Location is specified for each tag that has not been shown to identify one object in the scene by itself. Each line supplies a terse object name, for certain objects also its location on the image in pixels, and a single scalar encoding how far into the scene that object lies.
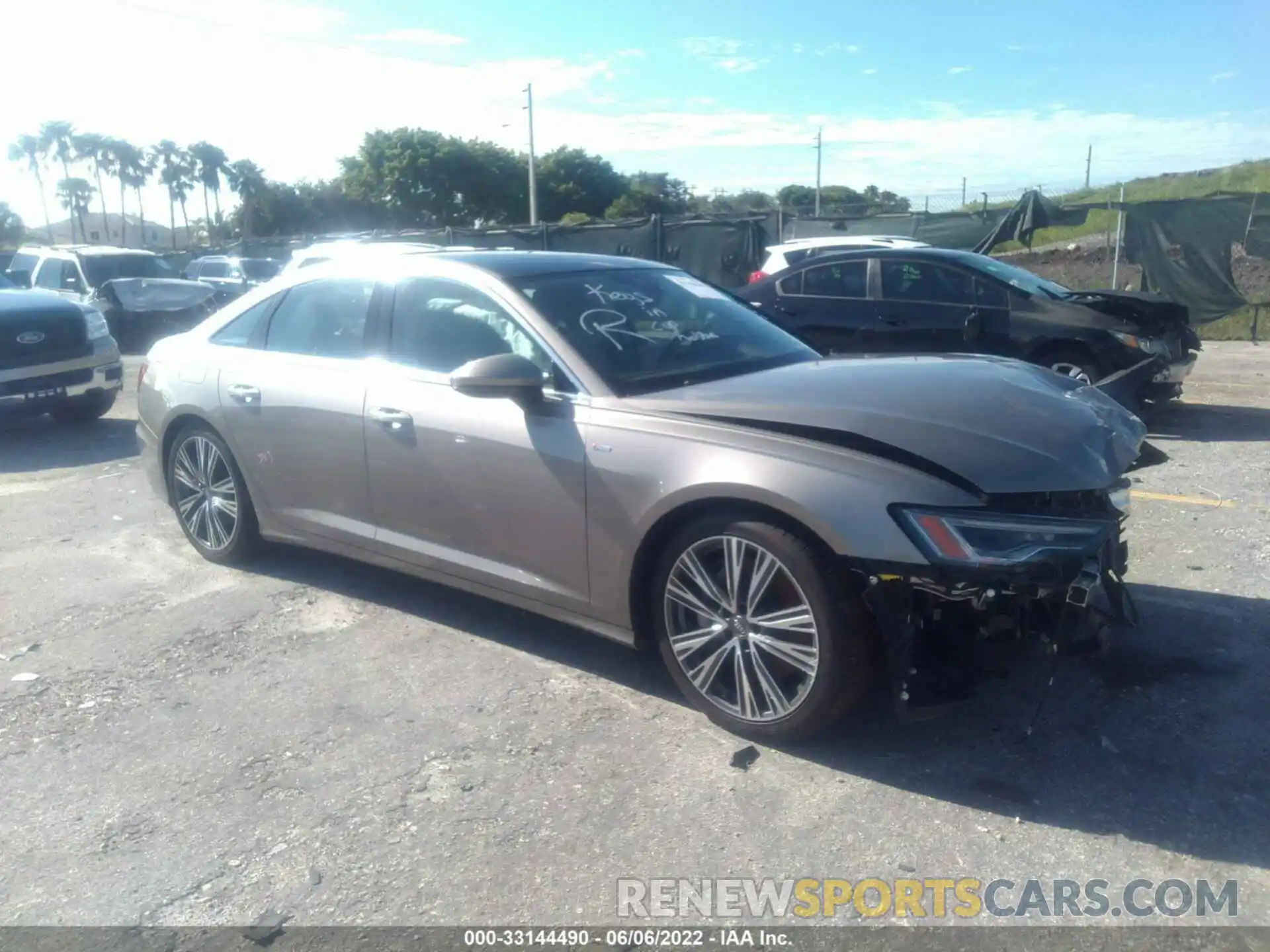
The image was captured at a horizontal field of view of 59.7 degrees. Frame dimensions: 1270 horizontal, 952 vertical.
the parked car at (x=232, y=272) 23.48
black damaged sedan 9.42
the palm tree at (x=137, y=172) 96.62
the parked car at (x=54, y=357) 9.87
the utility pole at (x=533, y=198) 42.31
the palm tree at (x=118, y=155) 95.25
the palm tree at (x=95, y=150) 94.50
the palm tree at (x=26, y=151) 92.25
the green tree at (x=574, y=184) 71.31
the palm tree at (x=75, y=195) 97.81
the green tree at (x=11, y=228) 95.56
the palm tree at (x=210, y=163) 89.75
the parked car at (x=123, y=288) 18.88
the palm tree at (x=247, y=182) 75.81
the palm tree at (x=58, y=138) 92.56
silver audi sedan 3.38
